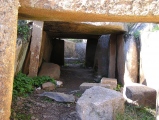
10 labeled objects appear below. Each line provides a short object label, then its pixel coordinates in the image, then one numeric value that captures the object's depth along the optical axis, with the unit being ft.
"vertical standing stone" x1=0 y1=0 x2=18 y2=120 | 4.14
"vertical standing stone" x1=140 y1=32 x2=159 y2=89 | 11.40
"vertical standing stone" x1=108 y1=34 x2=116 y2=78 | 16.90
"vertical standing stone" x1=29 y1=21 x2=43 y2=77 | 13.43
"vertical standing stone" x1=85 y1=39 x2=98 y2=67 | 24.32
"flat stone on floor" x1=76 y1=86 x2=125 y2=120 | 7.58
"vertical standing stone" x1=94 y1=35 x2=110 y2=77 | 18.13
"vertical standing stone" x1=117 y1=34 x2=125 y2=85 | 15.52
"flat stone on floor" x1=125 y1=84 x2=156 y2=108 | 10.60
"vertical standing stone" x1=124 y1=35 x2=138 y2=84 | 14.46
